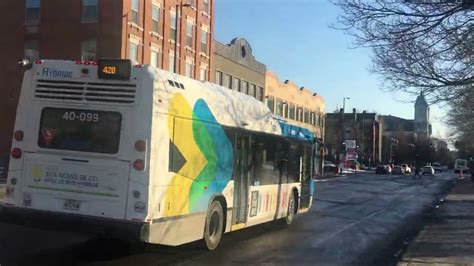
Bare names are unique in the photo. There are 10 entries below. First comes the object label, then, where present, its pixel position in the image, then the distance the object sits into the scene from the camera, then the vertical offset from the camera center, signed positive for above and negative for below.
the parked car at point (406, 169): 96.00 +0.97
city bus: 9.01 +0.23
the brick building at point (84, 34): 36.03 +8.33
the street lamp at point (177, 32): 38.88 +9.58
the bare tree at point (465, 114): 17.56 +2.69
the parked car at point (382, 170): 87.12 +0.62
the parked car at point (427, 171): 93.25 +0.74
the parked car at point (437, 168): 136.07 +1.96
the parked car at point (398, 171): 89.93 +0.60
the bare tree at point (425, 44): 11.16 +2.67
